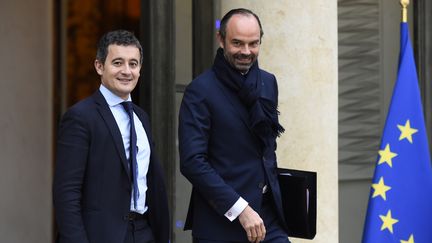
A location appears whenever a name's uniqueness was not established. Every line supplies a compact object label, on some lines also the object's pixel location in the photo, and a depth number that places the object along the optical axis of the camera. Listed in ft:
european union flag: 37.22
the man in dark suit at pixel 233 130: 24.79
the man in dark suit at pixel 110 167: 22.24
